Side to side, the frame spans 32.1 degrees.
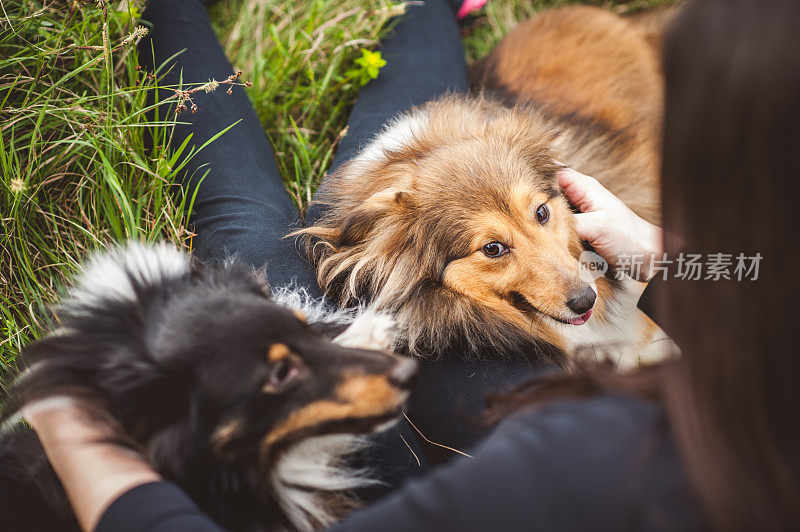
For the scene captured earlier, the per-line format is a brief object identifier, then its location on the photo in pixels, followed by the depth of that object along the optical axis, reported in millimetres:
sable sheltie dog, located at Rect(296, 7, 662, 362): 1300
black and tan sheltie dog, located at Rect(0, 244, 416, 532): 1116
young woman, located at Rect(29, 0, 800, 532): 868
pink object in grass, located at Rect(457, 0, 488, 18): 1639
